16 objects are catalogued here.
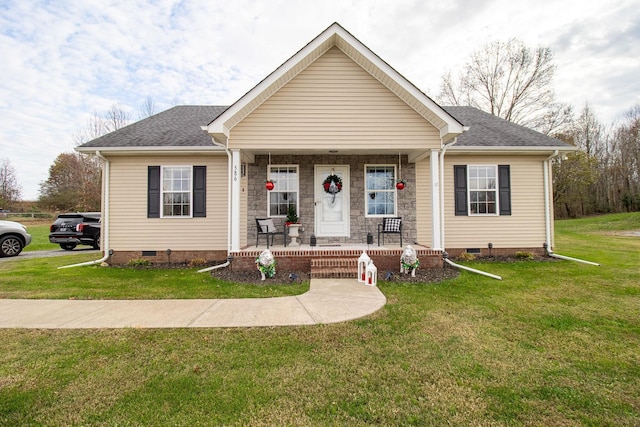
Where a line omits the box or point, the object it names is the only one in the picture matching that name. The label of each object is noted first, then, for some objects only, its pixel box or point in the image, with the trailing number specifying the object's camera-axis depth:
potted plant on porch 8.05
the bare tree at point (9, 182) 31.11
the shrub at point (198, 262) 7.88
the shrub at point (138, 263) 7.86
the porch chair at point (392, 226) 7.89
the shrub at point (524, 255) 8.18
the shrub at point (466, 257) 8.10
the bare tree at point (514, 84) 20.05
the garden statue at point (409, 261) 6.40
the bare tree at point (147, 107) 23.28
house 6.84
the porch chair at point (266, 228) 7.75
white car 9.87
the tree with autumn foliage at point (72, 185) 23.89
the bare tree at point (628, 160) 25.52
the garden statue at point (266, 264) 6.23
